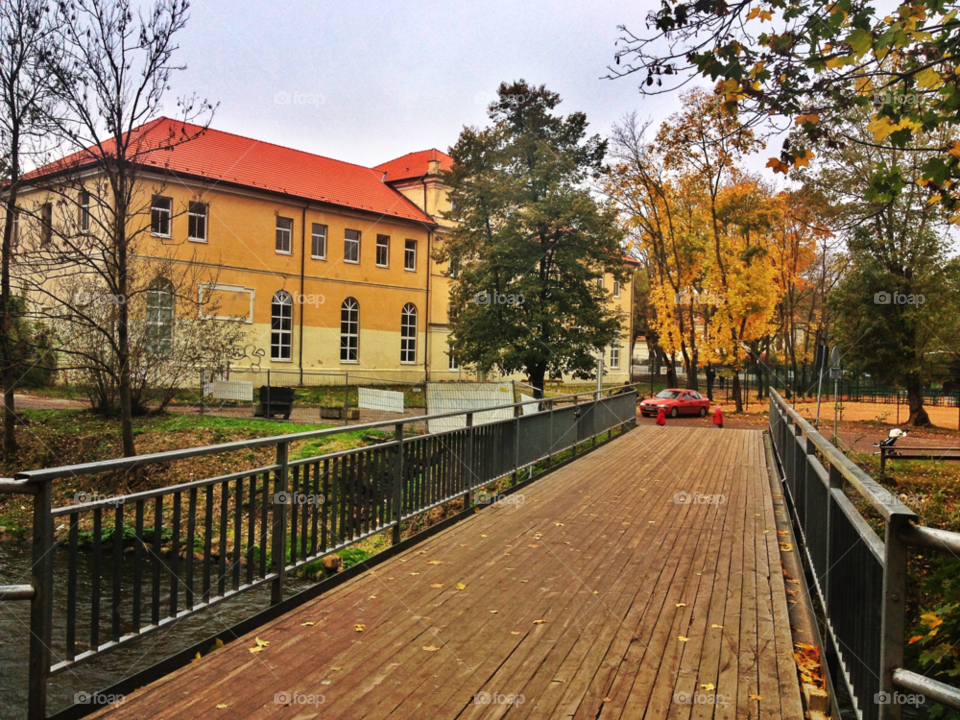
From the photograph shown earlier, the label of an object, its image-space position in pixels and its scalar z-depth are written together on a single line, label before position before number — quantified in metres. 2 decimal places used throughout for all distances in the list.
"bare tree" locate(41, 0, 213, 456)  14.53
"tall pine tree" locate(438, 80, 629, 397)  28.73
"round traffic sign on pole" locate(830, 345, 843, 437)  19.10
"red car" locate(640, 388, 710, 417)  32.97
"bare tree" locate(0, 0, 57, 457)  15.25
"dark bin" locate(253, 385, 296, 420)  22.30
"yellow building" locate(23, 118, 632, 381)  32.88
